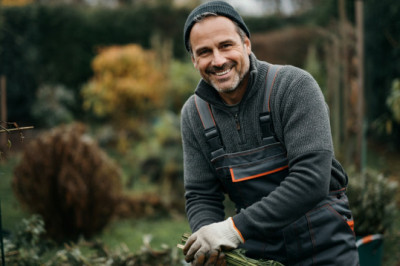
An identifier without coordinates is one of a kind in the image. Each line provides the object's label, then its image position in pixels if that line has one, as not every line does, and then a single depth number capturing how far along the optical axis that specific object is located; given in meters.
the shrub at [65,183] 4.61
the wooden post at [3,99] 5.98
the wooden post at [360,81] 4.63
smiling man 1.77
